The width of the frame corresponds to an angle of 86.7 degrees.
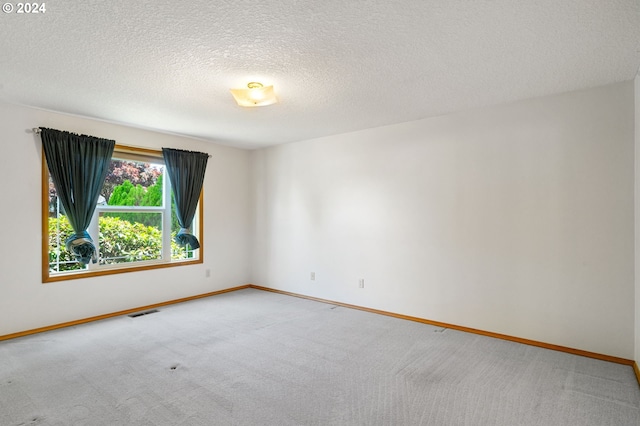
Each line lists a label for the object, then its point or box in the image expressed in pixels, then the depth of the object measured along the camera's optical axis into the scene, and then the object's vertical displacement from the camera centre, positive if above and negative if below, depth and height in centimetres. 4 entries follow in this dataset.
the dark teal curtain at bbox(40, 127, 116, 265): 374 +44
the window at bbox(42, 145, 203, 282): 387 -14
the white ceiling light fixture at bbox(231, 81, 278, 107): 300 +107
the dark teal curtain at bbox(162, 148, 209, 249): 487 +43
